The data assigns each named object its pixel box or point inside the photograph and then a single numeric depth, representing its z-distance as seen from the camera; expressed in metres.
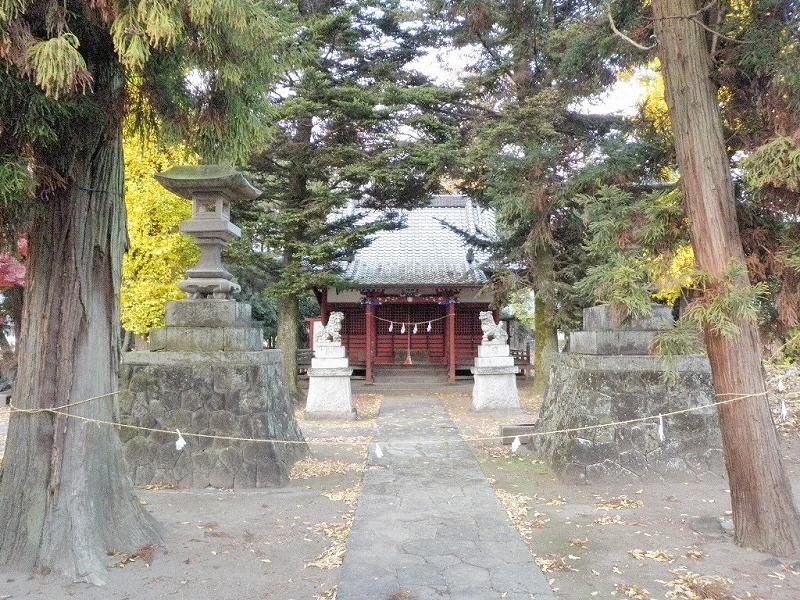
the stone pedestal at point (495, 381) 12.88
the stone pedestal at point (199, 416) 6.33
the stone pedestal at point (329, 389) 11.94
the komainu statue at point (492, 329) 13.09
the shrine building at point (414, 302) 18.08
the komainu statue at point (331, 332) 12.29
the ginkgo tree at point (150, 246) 12.05
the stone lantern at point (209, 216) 6.84
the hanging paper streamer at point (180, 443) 5.66
